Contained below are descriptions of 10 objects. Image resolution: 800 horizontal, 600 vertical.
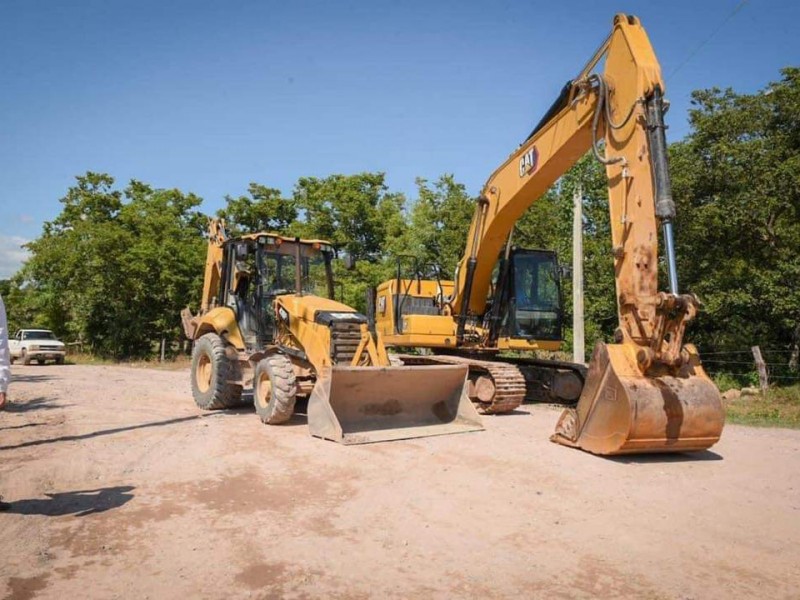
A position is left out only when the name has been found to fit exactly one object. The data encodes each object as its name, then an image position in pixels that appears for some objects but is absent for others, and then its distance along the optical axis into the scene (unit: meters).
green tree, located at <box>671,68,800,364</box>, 15.66
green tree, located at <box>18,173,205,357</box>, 27.03
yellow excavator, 6.56
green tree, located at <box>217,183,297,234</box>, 36.53
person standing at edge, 4.81
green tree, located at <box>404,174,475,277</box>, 26.70
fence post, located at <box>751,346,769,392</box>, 13.83
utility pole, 15.26
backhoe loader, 8.16
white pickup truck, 23.23
